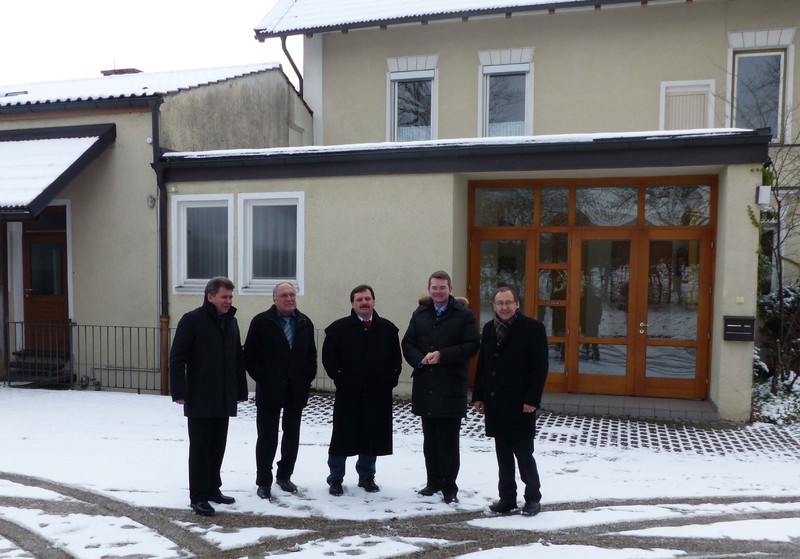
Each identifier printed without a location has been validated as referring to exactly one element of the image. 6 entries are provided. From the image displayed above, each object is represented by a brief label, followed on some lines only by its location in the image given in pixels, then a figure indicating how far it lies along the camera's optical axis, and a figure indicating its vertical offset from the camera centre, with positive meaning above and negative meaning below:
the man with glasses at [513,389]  4.87 -0.99
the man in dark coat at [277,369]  5.20 -0.92
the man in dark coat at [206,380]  4.89 -0.95
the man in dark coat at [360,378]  5.23 -0.99
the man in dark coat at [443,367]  5.11 -0.88
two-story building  8.06 +0.47
